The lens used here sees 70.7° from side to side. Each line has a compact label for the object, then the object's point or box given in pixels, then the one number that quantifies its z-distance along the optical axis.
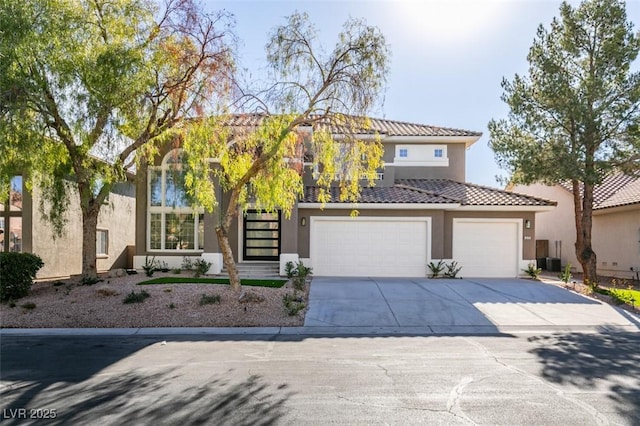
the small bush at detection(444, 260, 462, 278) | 17.48
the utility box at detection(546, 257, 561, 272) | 22.38
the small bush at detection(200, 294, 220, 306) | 11.86
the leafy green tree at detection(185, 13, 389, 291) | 11.61
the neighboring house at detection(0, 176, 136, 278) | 17.58
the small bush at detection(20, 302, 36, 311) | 11.53
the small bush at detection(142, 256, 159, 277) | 16.55
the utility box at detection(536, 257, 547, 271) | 23.04
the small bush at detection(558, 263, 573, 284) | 15.49
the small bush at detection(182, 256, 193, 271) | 17.45
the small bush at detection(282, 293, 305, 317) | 11.43
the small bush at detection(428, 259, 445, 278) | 17.31
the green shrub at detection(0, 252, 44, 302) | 12.51
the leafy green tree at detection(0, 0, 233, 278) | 11.18
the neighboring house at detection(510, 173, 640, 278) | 19.12
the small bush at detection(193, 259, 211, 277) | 16.56
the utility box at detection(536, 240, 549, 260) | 24.34
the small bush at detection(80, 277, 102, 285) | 13.66
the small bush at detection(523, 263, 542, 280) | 17.50
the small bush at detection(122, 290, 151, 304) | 11.94
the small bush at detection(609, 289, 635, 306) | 12.55
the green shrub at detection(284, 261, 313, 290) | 16.35
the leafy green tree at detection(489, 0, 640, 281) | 13.96
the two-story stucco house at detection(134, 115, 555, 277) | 17.56
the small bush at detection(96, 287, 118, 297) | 12.47
